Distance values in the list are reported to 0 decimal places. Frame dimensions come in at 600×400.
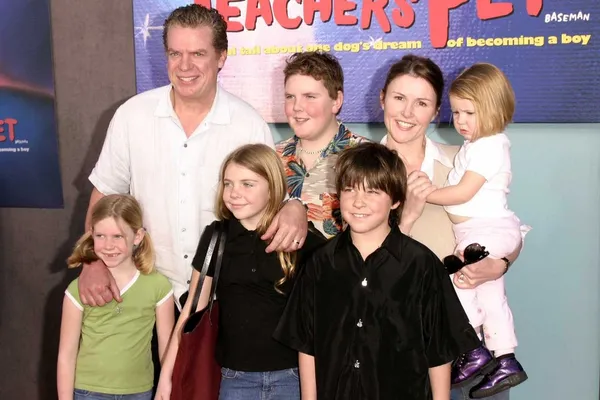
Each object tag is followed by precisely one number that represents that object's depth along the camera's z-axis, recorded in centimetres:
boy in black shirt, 180
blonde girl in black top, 203
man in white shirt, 225
